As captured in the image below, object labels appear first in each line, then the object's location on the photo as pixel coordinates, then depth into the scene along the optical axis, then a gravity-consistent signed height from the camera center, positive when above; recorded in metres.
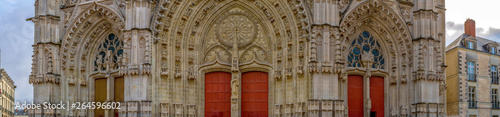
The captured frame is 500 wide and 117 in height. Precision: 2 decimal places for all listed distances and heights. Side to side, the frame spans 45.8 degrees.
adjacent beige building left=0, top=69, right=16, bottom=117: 46.50 -0.74
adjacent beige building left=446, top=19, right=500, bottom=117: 31.20 +0.39
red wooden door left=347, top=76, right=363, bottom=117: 23.91 -0.42
